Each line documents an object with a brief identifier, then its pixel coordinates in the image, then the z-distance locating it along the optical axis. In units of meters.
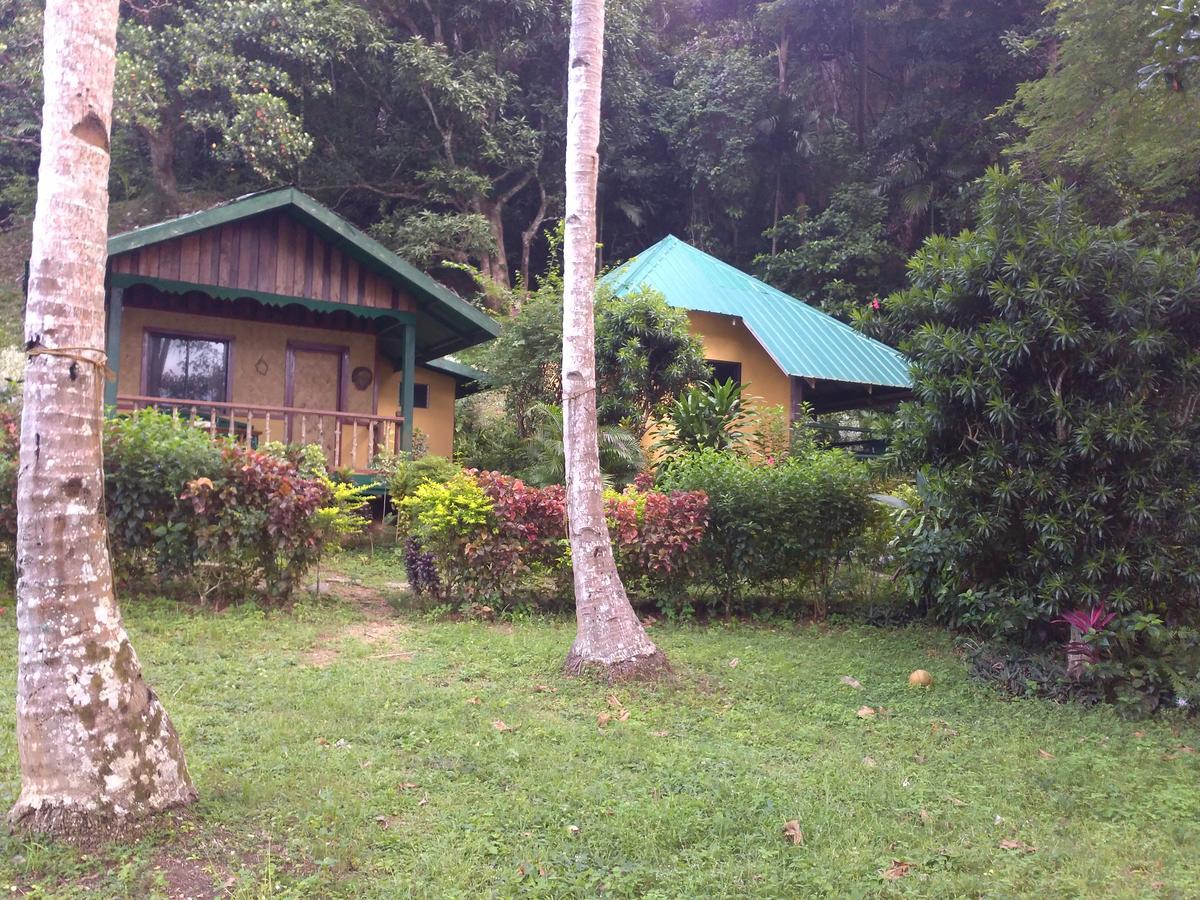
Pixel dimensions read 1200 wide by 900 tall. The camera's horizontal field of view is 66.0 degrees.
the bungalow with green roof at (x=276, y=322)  12.02
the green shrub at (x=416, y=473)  12.19
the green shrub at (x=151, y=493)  8.00
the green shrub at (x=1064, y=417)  6.21
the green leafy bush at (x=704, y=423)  12.55
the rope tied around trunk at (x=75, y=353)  3.61
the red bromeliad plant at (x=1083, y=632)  6.28
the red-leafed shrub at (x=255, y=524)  7.99
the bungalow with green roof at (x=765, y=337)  16.66
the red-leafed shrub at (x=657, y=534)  8.73
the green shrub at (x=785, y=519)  8.90
